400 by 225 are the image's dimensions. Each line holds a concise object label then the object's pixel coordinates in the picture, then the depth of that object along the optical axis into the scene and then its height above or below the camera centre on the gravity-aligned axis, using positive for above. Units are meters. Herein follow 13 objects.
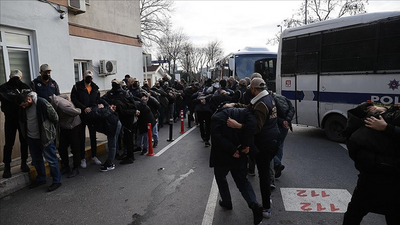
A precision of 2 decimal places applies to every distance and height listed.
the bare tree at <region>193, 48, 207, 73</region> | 64.31 +5.54
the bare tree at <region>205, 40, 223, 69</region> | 66.25 +6.95
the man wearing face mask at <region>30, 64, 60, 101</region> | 5.33 -0.01
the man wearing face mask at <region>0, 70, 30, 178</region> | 4.95 -0.54
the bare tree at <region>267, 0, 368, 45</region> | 24.06 +6.30
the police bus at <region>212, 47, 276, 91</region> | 13.70 +0.82
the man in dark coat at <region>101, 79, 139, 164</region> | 6.21 -0.65
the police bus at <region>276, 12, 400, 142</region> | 6.64 +0.31
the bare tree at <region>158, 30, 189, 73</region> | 50.06 +6.37
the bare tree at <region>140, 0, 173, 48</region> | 30.17 +6.61
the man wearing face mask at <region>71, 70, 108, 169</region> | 5.84 -0.34
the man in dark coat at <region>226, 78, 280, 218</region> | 3.59 -0.82
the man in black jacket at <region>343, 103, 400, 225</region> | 2.42 -0.79
